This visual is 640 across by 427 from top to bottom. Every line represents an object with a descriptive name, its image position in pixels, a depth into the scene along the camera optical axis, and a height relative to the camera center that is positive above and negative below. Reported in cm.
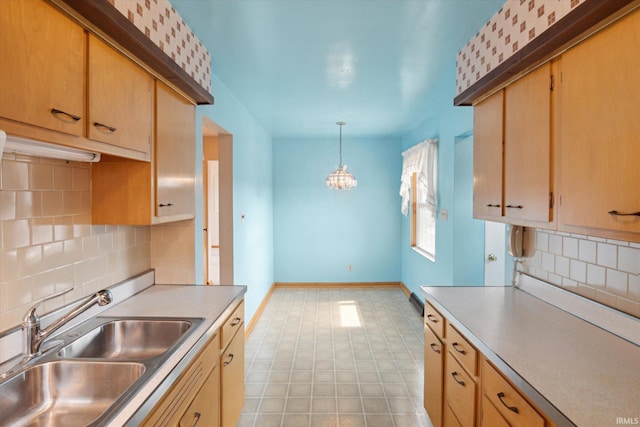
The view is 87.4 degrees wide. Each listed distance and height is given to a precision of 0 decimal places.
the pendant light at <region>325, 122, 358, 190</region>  472 +41
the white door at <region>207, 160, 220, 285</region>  496 -20
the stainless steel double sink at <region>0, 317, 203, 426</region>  110 -62
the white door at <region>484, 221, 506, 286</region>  340 -43
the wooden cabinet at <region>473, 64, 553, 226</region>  146 +28
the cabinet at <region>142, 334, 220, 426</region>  112 -73
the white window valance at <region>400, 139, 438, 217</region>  400 +55
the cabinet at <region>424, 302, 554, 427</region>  118 -79
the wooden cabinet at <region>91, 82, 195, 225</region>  163 +13
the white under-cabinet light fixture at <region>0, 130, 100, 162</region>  94 +19
